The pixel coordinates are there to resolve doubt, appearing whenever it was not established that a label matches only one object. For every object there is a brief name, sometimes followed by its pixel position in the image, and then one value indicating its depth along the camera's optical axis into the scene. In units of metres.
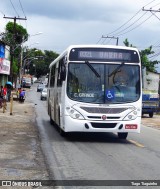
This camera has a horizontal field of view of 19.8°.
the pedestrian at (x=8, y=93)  48.67
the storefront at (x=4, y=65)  49.47
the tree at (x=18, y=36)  86.19
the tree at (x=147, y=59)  62.25
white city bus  14.84
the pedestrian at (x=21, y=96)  47.78
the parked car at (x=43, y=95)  58.91
